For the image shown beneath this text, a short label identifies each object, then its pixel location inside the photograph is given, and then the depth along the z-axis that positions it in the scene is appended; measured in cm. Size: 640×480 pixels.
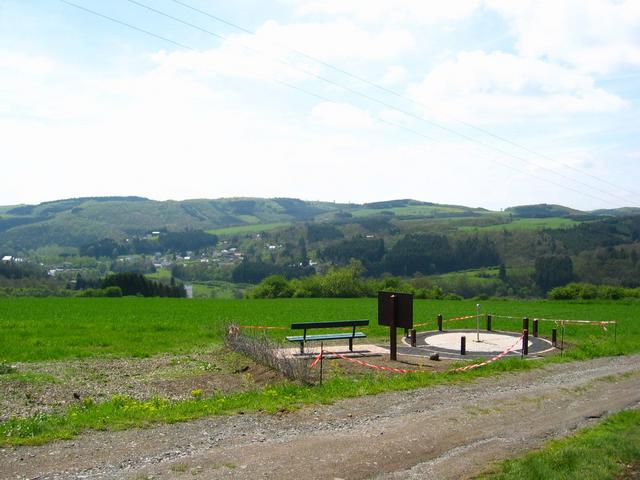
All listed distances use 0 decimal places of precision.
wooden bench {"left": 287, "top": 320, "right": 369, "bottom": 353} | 1920
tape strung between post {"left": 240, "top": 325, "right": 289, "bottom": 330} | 2571
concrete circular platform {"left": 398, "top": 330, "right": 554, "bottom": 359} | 1989
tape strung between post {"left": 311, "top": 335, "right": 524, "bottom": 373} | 1530
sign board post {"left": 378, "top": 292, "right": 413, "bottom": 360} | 1688
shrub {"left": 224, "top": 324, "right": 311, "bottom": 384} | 1349
